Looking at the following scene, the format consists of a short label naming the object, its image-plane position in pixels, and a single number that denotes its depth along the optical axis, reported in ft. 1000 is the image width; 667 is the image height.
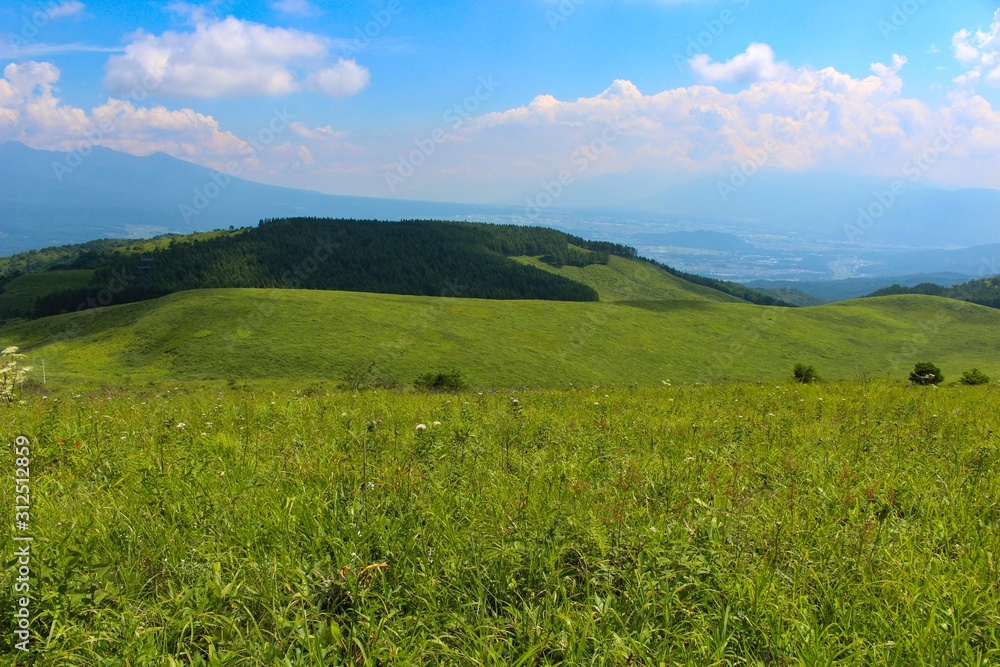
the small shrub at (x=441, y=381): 132.20
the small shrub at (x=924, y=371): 77.82
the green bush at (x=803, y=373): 99.70
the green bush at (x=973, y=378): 99.25
